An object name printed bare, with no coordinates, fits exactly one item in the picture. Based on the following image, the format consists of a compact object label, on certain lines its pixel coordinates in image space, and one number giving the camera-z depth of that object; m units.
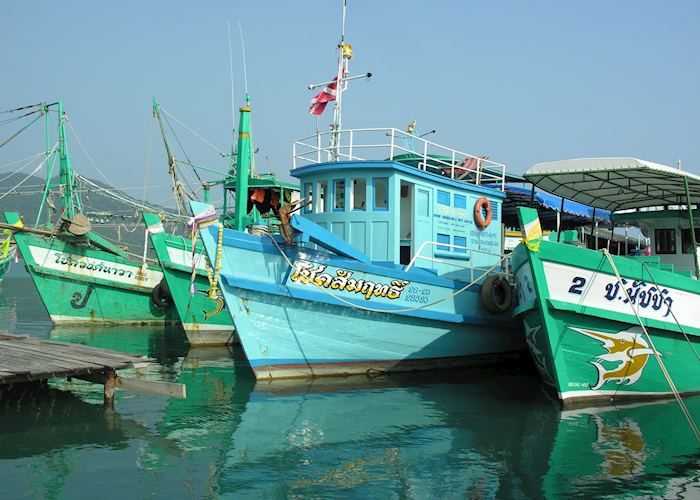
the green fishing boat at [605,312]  9.53
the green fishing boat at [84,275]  19.27
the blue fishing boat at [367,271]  10.83
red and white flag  14.77
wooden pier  8.52
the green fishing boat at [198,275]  16.58
